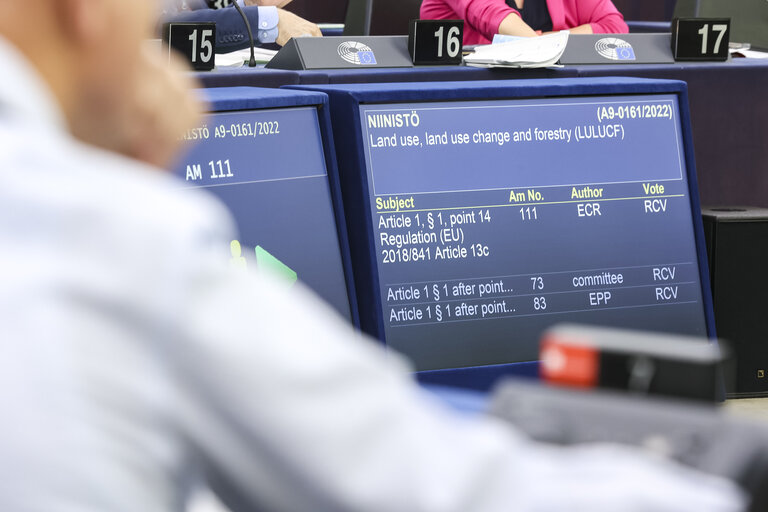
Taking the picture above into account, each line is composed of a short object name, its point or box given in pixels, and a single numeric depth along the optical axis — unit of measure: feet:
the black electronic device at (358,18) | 40.83
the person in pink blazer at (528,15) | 28.71
